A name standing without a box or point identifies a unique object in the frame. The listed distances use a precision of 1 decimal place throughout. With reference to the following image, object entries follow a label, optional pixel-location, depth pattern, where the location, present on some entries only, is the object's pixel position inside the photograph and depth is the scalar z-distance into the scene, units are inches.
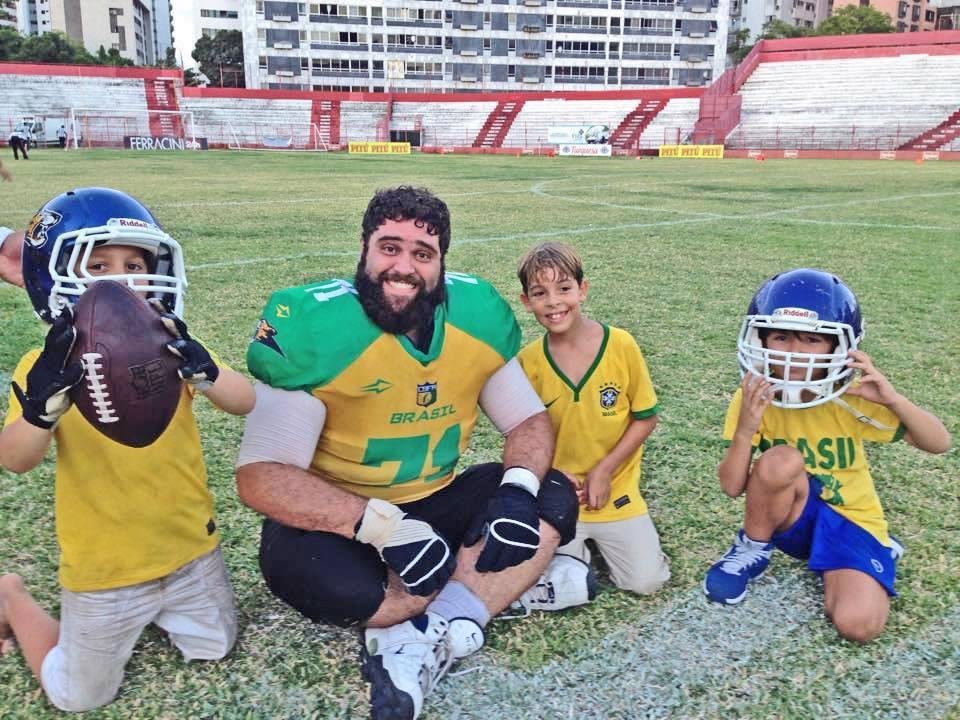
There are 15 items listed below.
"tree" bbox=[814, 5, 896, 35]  3297.2
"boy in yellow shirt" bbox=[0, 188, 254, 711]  82.0
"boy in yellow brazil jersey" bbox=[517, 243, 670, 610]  113.0
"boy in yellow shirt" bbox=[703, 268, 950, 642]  96.8
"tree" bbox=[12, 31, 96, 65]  3082.7
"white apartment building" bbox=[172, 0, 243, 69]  3479.3
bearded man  88.6
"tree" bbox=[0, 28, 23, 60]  3009.4
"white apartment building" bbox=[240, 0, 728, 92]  2819.9
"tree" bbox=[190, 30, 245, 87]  3312.0
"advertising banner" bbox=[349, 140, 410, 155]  1765.5
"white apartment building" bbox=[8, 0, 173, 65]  4857.3
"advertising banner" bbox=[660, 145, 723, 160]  1494.8
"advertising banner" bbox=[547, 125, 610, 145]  1733.5
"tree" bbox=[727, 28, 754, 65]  3720.5
